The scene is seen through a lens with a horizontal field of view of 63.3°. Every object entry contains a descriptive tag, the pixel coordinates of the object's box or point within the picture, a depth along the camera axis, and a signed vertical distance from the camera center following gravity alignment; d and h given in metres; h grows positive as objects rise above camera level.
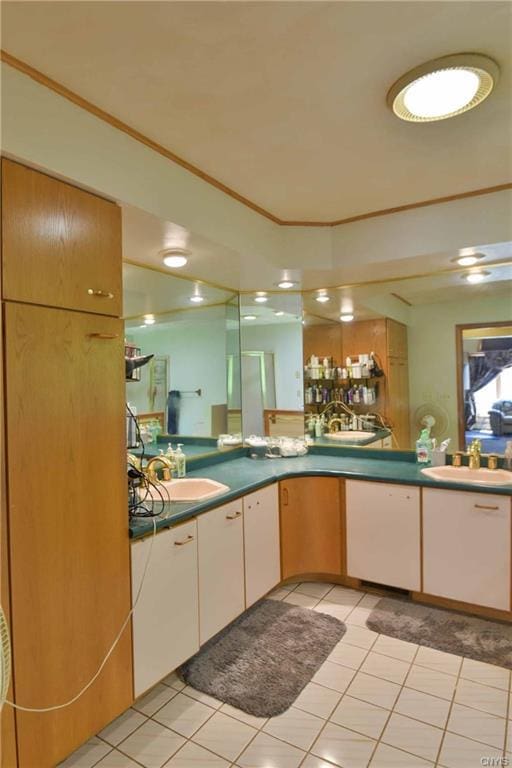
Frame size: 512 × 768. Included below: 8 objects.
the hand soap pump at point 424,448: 2.93 -0.45
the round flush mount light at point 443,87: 1.40 +1.07
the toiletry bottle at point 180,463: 2.61 -0.46
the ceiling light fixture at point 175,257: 2.37 +0.78
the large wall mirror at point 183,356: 2.61 +0.24
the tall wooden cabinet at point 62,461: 1.38 -0.26
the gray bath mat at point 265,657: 1.88 -1.39
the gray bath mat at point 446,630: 2.16 -1.38
